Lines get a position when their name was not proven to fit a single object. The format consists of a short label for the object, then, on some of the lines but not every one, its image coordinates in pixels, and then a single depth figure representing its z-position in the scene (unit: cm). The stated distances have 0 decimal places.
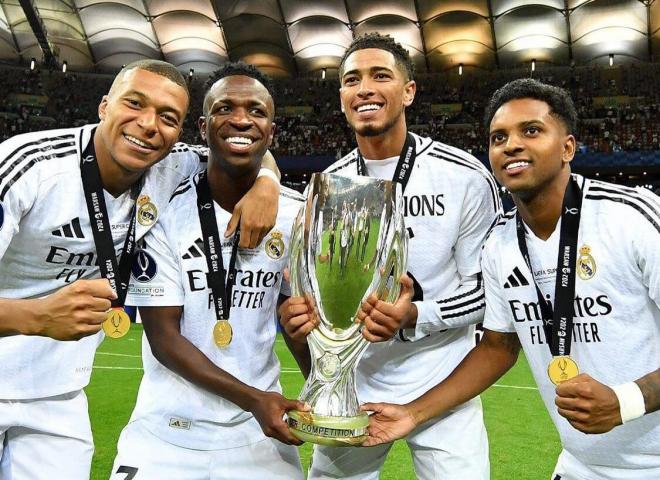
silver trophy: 176
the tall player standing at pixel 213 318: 224
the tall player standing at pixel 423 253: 251
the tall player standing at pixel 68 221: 216
